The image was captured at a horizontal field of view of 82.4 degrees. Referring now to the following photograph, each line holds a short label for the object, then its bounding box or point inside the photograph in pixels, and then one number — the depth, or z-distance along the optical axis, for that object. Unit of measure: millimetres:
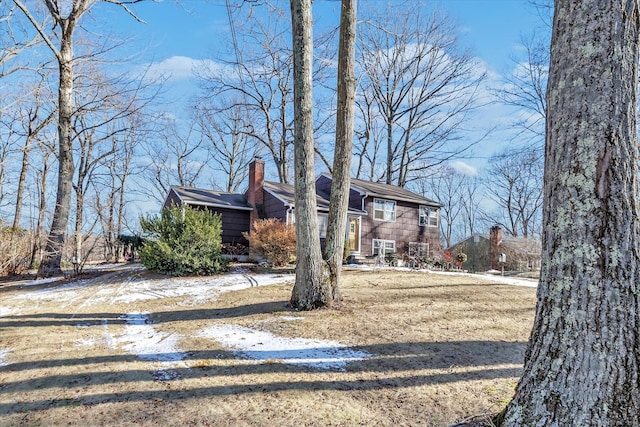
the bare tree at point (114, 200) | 25125
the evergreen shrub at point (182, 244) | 10375
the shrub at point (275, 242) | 11938
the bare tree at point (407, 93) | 21938
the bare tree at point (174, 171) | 28000
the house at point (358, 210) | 16078
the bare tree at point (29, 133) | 12975
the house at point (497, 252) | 22609
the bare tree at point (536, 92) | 15641
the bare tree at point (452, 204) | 36700
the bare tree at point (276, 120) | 22109
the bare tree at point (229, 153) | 27797
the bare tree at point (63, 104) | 10734
